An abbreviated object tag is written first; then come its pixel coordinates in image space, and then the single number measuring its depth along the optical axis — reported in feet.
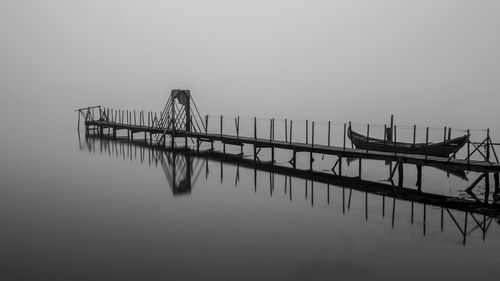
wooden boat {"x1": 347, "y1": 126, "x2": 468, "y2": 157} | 80.12
